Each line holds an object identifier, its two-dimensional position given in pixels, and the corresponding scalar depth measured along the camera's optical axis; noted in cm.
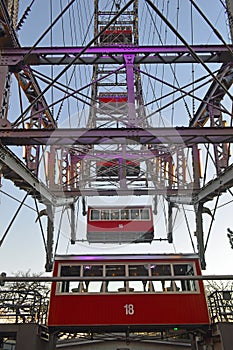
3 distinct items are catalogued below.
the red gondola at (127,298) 1009
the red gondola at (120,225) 1755
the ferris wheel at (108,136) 731
